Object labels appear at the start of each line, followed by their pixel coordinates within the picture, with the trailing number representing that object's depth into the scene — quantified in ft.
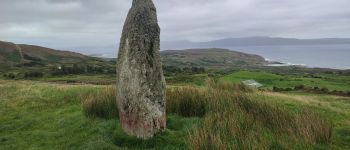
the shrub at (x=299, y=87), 132.16
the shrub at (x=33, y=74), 241.14
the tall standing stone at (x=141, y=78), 36.96
